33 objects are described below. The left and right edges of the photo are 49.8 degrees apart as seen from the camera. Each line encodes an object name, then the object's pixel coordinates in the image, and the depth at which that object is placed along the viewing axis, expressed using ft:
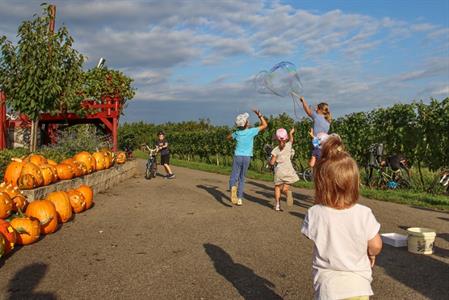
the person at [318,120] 29.10
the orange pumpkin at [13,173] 29.19
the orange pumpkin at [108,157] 45.21
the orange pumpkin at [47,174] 30.73
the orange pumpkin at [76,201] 30.12
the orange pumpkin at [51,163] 34.12
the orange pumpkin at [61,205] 27.04
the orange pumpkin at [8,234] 20.33
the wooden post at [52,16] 49.14
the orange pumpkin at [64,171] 34.01
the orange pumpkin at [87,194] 31.78
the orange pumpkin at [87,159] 39.29
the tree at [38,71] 45.96
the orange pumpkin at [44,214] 24.04
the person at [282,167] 31.78
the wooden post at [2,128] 55.67
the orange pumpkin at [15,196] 25.35
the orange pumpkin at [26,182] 28.04
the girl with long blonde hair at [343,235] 9.89
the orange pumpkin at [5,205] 23.99
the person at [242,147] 32.99
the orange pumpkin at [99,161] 43.56
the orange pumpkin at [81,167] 36.71
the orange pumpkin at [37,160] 32.60
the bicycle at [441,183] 42.65
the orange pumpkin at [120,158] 53.62
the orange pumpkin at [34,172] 28.91
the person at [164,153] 58.29
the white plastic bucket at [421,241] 20.39
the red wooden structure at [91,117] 57.21
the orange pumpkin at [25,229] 21.97
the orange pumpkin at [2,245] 19.23
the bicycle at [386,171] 47.32
